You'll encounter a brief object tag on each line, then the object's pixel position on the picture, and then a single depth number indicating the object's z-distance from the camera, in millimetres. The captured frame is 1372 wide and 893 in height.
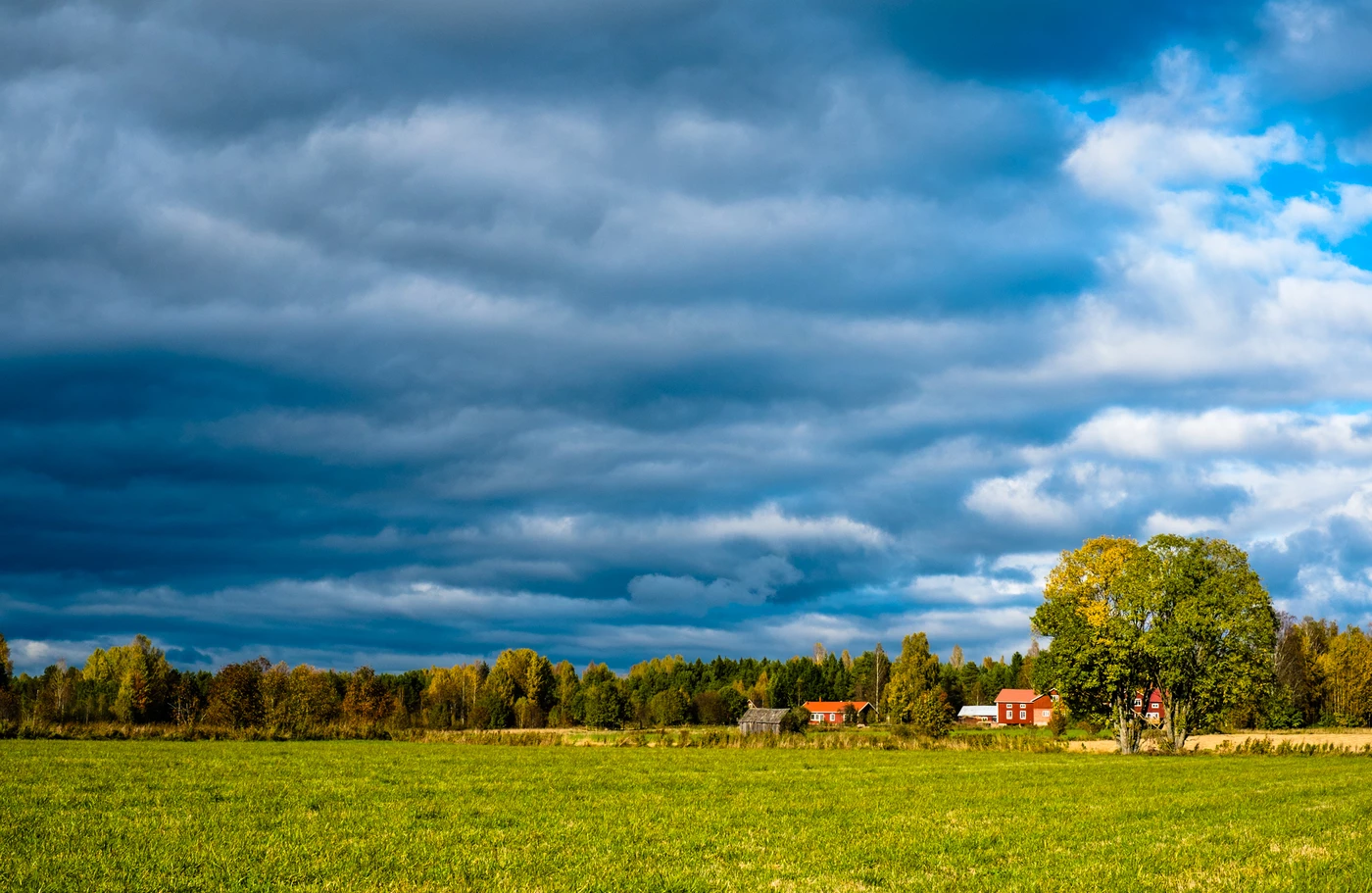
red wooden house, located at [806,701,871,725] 189000
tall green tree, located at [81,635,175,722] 162238
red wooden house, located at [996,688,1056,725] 195125
